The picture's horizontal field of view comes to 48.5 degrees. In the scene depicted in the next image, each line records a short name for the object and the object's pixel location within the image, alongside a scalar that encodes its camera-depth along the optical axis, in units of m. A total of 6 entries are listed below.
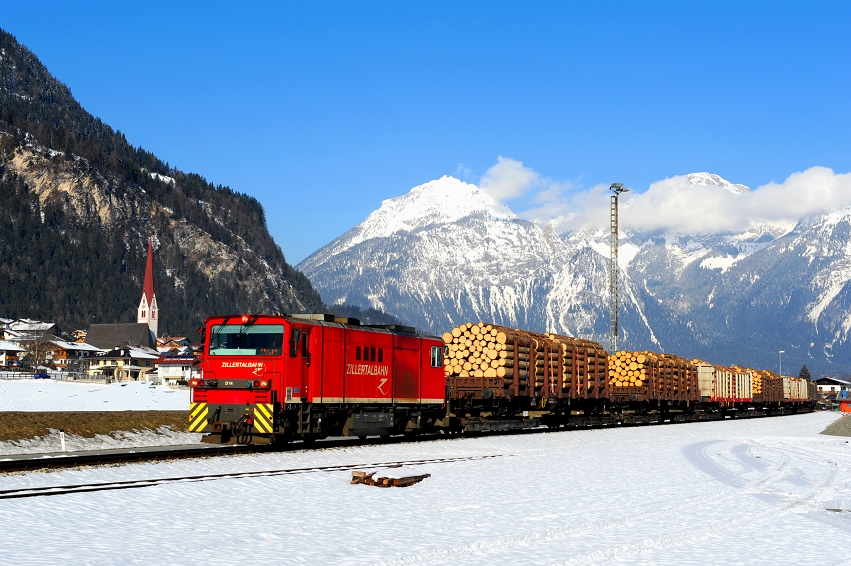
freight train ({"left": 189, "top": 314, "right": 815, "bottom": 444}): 25.55
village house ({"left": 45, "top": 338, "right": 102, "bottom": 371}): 173.12
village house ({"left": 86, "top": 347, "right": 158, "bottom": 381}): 173.00
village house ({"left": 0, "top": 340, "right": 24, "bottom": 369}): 163.25
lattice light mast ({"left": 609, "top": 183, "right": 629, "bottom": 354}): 83.12
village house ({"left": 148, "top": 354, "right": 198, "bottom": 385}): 145.88
